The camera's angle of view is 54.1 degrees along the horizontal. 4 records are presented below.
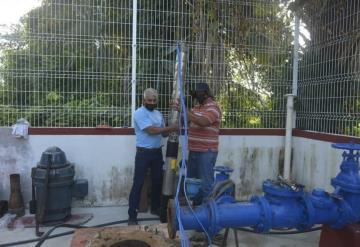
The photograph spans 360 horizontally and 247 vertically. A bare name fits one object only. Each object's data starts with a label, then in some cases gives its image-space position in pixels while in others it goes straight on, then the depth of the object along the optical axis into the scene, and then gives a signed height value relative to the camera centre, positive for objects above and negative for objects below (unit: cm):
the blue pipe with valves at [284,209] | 238 -72
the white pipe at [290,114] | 537 -8
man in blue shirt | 428 -44
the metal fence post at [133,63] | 506 +63
